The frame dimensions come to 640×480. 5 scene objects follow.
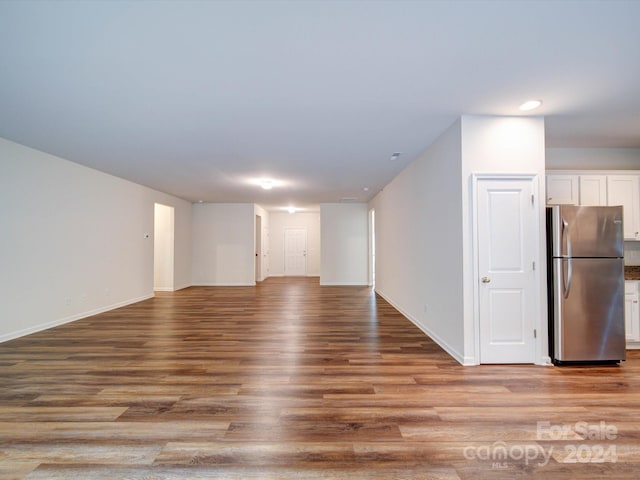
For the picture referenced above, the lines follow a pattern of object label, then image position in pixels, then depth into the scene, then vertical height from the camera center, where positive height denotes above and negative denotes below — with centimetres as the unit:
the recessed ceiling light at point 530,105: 300 +141
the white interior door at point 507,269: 332 -23
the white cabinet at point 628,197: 383 +62
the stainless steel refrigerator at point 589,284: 326 -39
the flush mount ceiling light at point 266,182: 635 +141
